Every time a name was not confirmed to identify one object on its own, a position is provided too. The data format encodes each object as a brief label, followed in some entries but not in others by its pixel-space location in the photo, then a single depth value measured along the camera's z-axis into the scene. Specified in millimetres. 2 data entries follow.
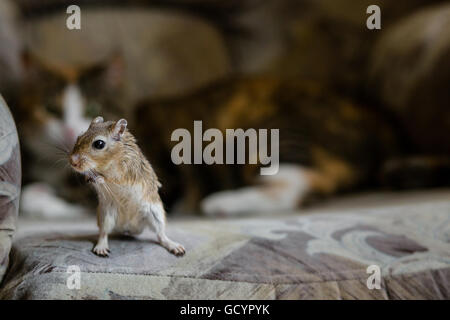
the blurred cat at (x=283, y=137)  1660
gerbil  586
